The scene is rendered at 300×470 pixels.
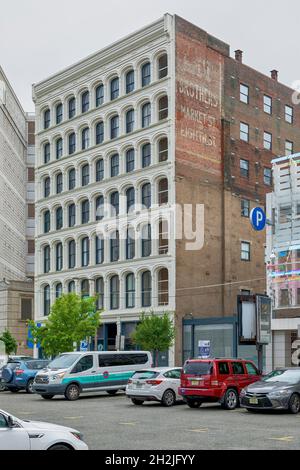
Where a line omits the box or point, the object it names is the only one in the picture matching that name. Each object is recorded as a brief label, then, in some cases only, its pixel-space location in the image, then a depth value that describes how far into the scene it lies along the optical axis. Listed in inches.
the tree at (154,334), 1994.3
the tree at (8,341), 2504.9
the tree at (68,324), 2025.1
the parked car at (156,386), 1090.7
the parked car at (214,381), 1014.4
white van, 1259.2
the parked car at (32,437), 445.1
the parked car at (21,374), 1483.8
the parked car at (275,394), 932.9
